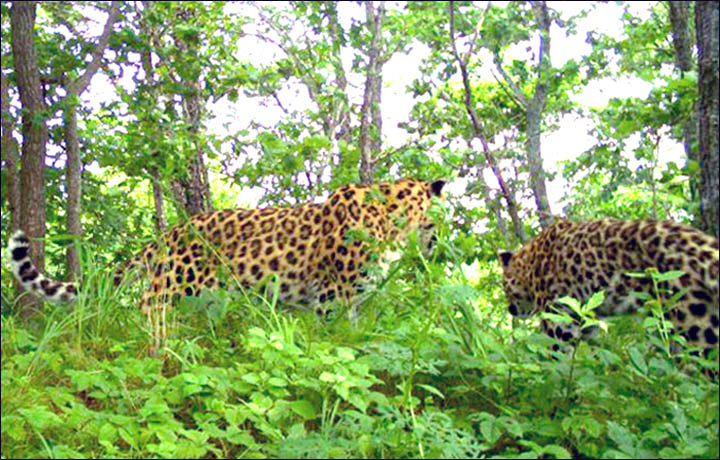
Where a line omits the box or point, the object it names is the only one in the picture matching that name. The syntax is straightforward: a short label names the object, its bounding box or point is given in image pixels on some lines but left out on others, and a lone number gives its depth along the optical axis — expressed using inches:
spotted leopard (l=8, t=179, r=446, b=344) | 273.1
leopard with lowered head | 224.1
